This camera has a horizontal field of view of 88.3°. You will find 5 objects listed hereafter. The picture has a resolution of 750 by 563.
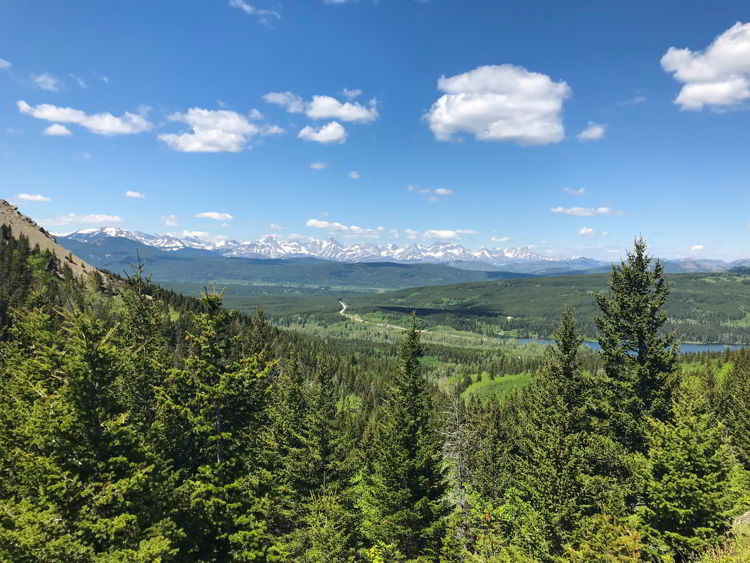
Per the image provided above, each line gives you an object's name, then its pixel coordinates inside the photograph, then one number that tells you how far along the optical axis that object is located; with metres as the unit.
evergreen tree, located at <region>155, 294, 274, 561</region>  20.80
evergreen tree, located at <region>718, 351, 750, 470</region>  49.38
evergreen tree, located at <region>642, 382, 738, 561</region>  19.06
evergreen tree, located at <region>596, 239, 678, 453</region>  24.69
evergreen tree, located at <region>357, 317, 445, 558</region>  26.94
